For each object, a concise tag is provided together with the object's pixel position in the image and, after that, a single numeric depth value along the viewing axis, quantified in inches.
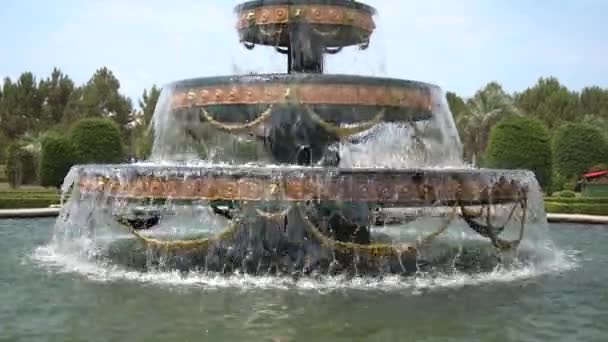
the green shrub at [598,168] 1373.0
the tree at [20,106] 2005.4
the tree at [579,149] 1416.1
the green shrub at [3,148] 1887.3
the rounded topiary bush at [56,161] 1236.5
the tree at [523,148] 1250.6
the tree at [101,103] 2032.5
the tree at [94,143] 1259.2
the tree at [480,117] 1866.4
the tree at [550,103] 2052.2
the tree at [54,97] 2074.3
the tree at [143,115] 1889.0
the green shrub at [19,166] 1576.0
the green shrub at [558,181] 1430.9
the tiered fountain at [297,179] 382.6
